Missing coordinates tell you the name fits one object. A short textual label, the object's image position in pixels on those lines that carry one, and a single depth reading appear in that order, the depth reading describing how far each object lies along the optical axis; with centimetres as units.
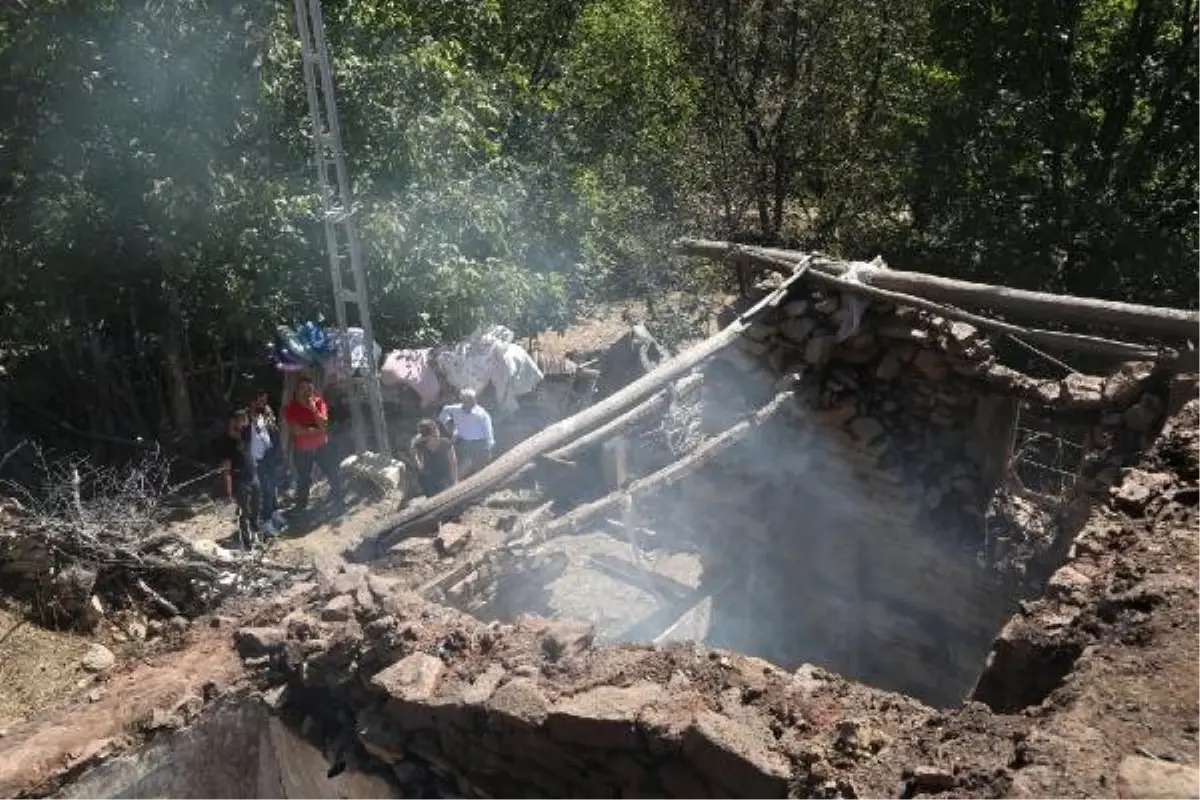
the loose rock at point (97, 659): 809
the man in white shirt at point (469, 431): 977
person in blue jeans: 981
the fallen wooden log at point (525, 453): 604
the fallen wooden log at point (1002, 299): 582
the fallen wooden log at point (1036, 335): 605
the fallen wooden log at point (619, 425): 629
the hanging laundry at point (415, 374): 1116
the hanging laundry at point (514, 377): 1101
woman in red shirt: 1021
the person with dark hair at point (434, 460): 931
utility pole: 899
